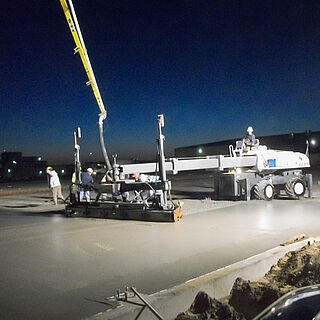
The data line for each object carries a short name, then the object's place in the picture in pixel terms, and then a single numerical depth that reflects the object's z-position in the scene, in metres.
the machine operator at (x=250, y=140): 16.28
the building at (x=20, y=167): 46.51
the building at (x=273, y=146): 53.63
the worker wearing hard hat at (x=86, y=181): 12.30
